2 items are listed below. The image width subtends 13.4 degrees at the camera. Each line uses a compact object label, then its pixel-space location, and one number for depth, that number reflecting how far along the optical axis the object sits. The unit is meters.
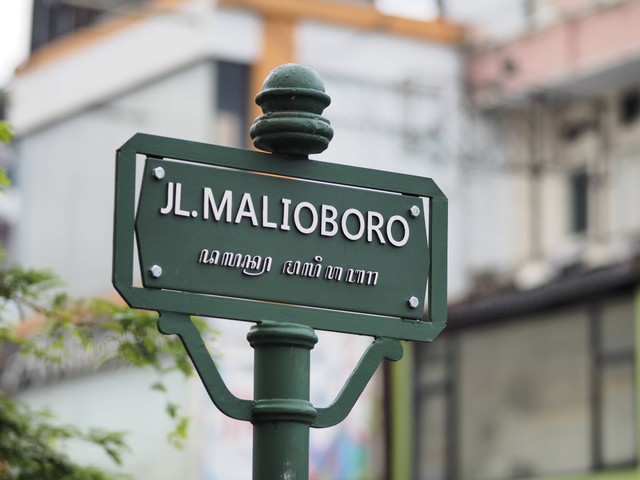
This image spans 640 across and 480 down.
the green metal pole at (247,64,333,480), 6.63
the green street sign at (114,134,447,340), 6.63
